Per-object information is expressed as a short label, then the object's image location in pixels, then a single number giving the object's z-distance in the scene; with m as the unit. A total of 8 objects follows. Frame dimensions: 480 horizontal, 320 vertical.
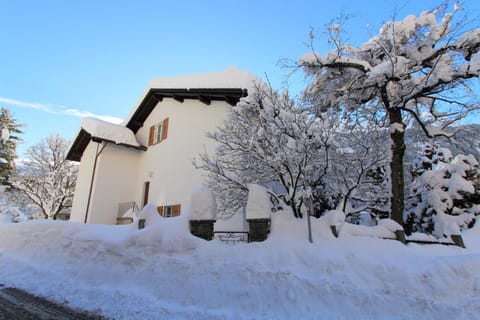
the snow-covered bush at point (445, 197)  7.73
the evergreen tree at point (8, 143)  24.47
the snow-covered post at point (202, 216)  5.91
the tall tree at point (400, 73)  6.56
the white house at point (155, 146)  11.99
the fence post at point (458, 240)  5.22
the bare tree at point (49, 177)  24.80
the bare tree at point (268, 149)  5.99
